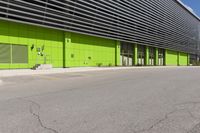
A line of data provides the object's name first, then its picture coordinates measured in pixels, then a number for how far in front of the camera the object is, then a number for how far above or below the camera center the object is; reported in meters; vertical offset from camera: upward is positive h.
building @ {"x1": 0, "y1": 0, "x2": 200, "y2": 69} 14.15 +3.80
